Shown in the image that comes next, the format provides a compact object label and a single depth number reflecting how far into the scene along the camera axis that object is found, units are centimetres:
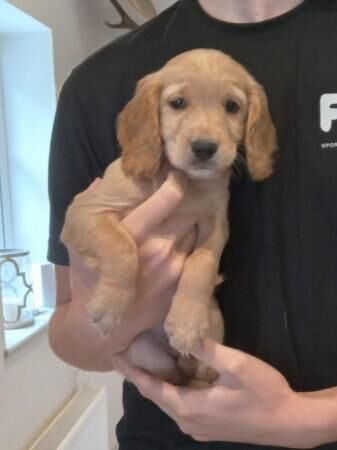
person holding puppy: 82
